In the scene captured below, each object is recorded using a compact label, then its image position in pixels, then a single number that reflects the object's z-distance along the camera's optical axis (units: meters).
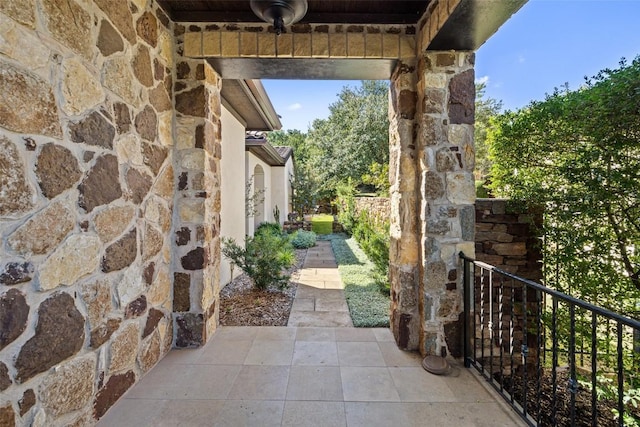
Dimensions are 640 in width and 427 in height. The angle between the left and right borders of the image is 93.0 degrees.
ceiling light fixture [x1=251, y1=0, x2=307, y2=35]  2.00
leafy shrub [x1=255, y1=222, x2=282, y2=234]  8.20
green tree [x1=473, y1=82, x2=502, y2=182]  13.85
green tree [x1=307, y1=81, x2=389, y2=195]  14.07
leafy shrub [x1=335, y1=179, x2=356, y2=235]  10.58
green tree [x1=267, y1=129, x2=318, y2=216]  14.35
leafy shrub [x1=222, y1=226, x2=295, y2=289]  4.37
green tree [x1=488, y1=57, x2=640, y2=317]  2.71
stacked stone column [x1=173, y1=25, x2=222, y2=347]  2.64
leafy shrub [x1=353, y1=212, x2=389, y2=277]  4.86
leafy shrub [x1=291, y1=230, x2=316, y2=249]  8.63
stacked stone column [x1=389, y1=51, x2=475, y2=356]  2.46
